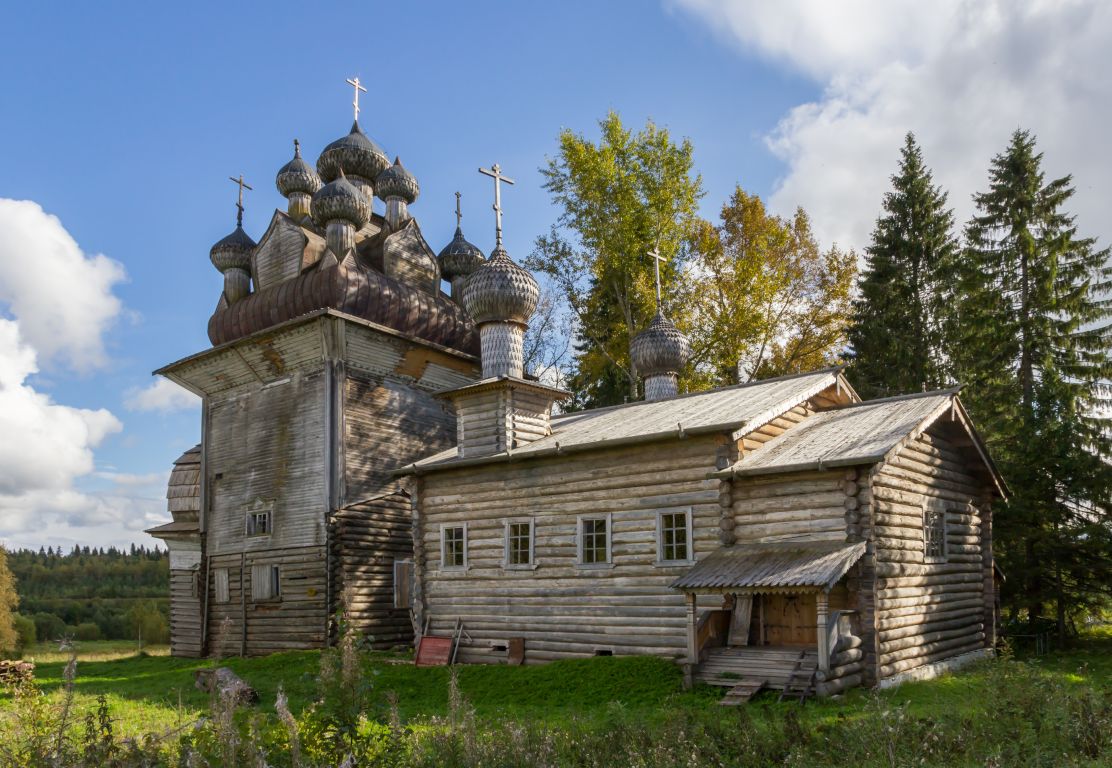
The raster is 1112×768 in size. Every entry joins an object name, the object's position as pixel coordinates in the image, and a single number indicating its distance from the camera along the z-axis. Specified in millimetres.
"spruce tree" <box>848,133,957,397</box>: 29812
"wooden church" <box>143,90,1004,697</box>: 15148
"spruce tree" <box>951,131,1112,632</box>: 21703
